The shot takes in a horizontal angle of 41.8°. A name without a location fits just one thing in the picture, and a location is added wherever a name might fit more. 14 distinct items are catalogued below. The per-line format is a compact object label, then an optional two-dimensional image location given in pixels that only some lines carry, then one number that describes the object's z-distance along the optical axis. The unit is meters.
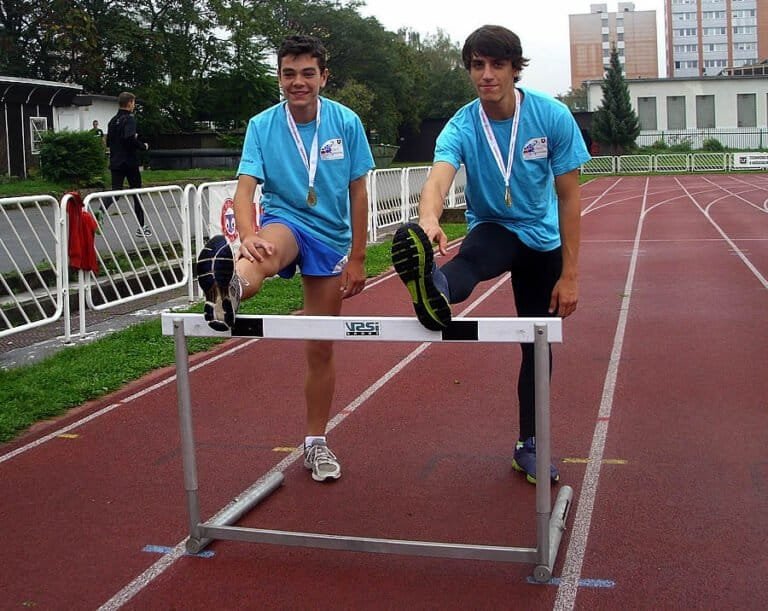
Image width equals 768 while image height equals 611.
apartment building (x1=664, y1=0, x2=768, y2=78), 142.12
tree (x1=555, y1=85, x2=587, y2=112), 123.93
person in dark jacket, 13.58
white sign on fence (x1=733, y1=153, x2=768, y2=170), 47.06
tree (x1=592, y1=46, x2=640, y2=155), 59.97
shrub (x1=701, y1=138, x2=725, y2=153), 60.28
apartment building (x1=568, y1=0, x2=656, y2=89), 151.88
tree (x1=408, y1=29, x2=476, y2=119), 74.59
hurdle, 3.29
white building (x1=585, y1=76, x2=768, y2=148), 67.44
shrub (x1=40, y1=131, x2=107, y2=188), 24.03
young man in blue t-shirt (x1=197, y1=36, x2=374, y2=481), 4.11
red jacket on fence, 8.27
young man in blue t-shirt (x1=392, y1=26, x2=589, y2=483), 3.82
